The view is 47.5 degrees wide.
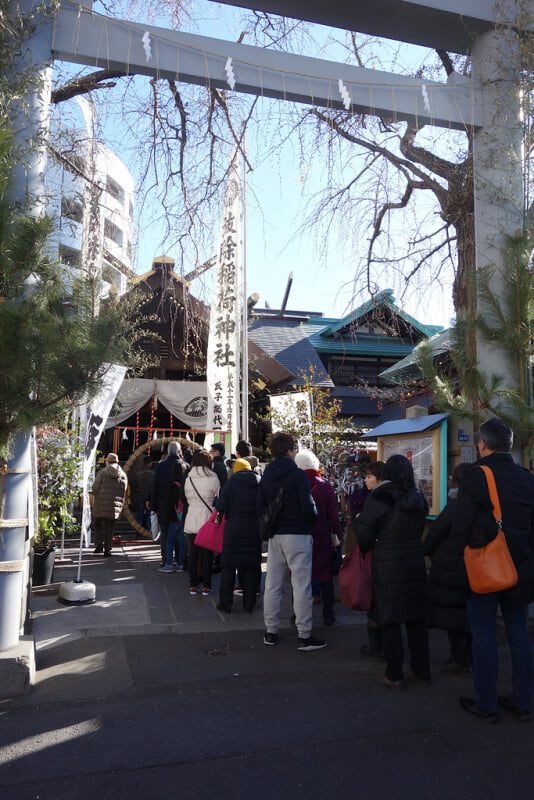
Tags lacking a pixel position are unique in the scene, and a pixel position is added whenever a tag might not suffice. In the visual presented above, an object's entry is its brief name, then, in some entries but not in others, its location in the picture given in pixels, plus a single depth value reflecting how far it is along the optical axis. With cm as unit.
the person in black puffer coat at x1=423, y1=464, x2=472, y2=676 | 450
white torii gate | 564
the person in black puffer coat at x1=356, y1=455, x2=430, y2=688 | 425
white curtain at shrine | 1412
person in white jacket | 750
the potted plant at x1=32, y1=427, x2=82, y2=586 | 759
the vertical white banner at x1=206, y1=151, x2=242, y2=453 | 1239
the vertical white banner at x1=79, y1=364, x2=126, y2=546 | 701
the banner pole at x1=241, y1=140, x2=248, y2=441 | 1285
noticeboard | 663
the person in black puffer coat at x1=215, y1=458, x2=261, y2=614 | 625
